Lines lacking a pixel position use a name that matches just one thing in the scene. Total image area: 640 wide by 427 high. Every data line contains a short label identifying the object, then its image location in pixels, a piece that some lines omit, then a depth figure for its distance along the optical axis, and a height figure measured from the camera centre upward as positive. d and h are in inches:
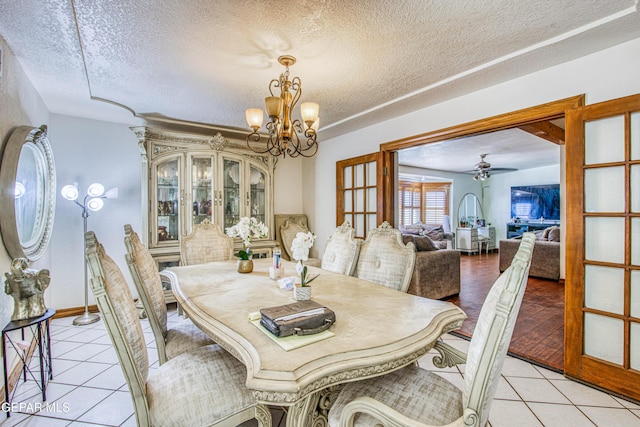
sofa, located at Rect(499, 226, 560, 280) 197.8 -30.5
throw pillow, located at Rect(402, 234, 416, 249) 153.2 -13.8
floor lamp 122.2 +5.5
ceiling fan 246.0 +39.3
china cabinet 138.8 +14.8
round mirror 76.7 +6.6
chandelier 75.4 +27.2
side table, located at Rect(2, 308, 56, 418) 66.4 -38.2
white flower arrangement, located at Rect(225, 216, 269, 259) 91.3 -5.8
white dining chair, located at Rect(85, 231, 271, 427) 40.4 -28.8
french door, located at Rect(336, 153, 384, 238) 143.9 +11.4
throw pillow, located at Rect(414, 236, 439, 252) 155.9 -17.2
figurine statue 69.6 -18.6
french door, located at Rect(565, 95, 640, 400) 73.0 -9.0
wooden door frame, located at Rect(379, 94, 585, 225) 85.6 +30.6
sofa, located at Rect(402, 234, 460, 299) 140.9 -30.4
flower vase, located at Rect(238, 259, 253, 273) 93.5 -17.4
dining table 37.0 -20.0
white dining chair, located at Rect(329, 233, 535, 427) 33.9 -25.1
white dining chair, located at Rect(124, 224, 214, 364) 64.0 -21.4
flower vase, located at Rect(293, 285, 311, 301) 61.7 -17.1
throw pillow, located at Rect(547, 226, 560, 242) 211.8 -16.8
